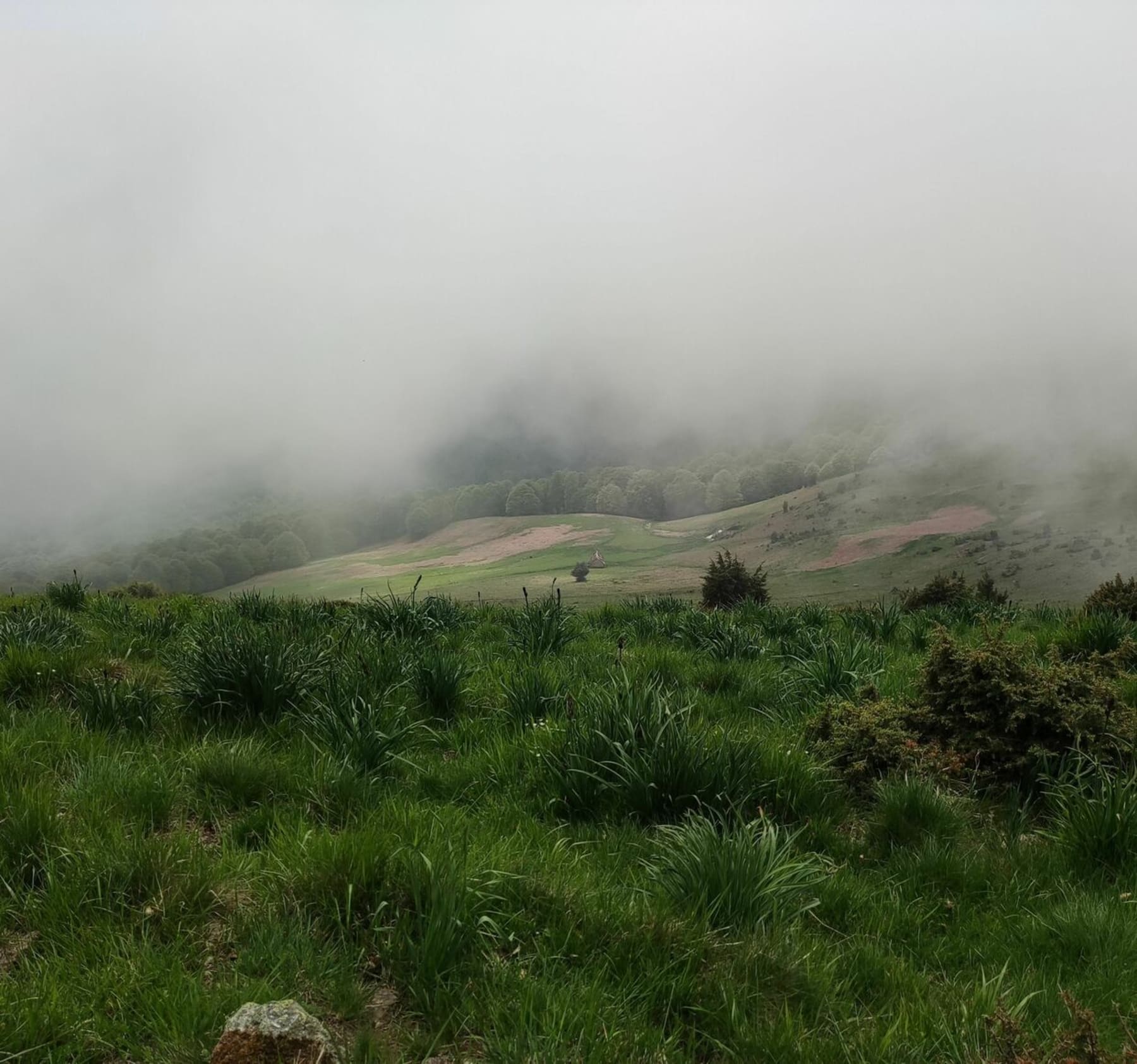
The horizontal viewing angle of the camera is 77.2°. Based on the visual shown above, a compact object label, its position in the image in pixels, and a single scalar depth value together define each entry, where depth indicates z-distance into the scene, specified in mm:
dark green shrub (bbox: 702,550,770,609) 35969
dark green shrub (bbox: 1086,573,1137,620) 11180
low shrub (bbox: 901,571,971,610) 22875
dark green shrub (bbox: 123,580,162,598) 30812
